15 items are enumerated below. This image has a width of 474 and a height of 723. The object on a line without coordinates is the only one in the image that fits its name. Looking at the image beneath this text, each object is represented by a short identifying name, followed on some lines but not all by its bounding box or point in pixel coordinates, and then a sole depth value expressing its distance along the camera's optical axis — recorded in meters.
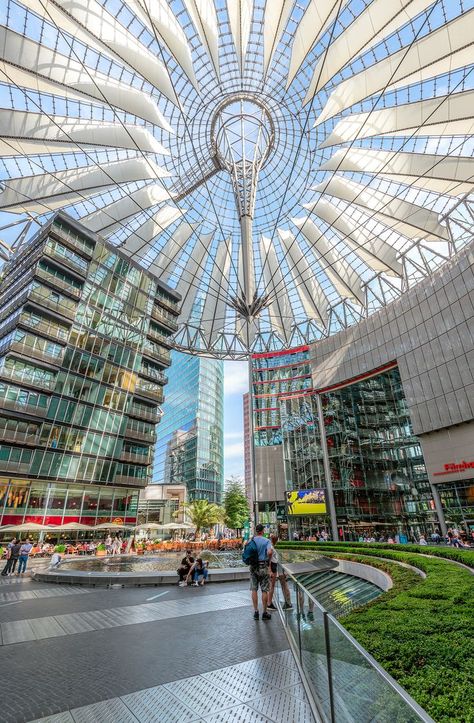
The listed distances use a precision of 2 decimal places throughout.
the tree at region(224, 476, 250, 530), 59.84
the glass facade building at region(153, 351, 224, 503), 86.56
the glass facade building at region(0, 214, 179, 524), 33.78
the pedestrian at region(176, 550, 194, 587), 12.80
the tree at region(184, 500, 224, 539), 46.88
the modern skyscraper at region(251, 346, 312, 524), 47.19
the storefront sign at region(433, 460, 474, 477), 29.05
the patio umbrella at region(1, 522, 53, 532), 29.17
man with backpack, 7.08
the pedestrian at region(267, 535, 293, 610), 7.30
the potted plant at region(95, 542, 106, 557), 29.30
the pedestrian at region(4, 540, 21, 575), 17.81
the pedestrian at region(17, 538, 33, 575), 18.00
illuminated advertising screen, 39.22
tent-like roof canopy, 20.44
